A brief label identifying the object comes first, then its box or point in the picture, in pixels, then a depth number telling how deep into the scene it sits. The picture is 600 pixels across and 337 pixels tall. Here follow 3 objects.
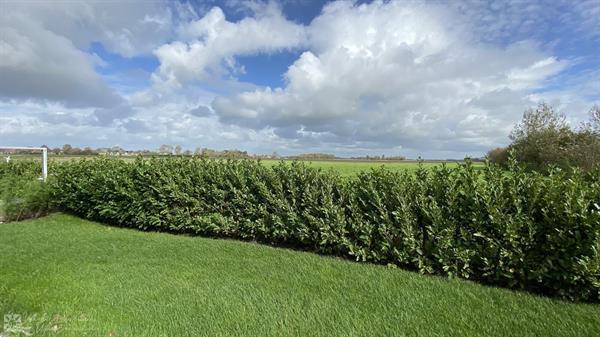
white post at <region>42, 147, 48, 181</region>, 11.18
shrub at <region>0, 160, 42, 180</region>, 11.74
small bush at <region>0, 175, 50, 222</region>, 9.59
